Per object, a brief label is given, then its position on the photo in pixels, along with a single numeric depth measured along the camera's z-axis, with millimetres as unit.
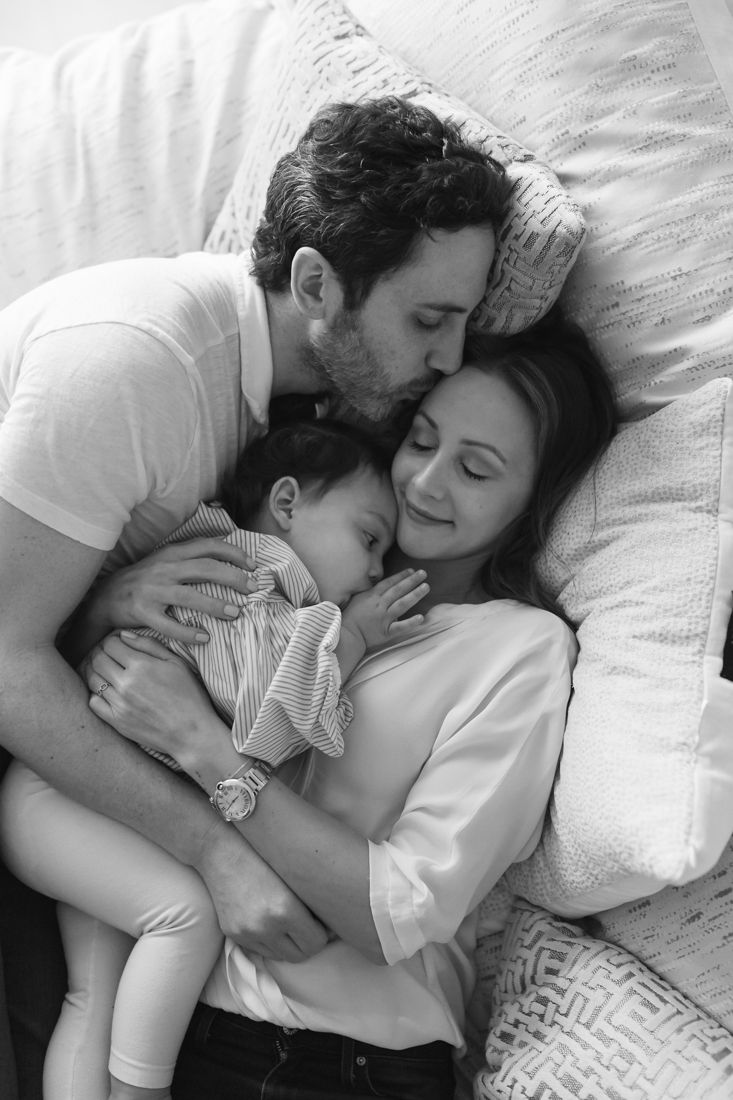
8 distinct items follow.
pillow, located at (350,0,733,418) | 1539
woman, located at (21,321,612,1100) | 1414
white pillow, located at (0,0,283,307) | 1929
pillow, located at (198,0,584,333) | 1552
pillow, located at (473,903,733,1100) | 1320
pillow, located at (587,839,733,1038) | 1396
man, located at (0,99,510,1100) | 1368
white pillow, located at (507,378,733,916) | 1282
